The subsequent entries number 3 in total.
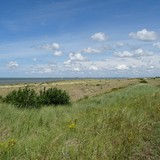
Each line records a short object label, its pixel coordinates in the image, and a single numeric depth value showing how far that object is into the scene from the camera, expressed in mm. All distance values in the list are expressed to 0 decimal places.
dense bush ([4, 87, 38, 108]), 8394
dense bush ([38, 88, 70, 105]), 10744
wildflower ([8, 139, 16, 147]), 3453
